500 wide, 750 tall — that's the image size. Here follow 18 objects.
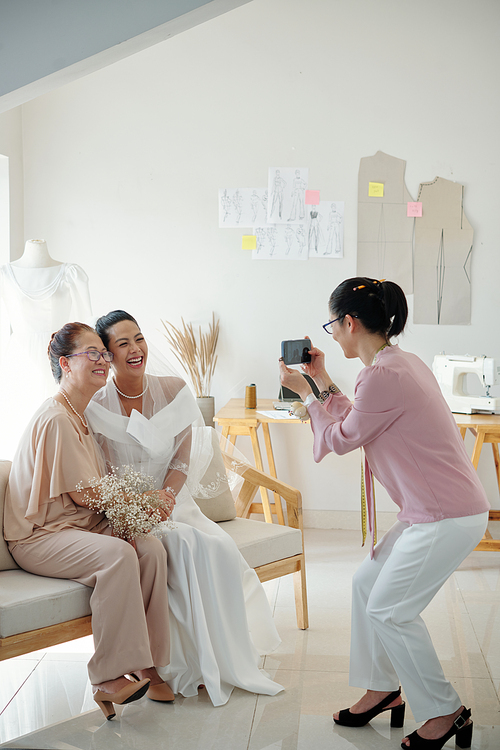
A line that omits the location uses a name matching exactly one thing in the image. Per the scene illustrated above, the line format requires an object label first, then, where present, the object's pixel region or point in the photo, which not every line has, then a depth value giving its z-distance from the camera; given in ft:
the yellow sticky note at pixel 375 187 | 14.44
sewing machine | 12.55
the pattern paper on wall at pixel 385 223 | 14.44
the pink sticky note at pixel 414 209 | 14.38
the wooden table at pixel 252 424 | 12.73
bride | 7.67
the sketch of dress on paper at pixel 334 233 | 14.56
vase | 14.16
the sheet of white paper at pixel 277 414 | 12.86
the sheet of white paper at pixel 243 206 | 14.67
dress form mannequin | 12.01
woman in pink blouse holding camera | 6.29
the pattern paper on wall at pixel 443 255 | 14.37
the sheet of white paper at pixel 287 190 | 14.57
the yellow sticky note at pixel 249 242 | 14.78
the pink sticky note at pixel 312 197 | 14.56
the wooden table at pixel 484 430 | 12.37
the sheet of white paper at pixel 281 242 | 14.69
